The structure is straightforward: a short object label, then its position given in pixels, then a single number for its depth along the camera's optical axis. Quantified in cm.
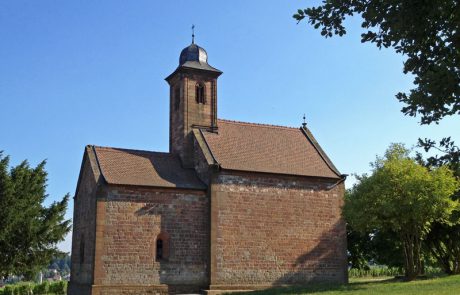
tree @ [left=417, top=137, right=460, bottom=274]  3084
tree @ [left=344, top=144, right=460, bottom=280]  2555
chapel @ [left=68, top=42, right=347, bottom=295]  2498
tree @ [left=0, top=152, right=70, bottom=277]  3297
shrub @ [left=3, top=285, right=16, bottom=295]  4200
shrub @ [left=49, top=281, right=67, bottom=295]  4316
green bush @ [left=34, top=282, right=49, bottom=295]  4328
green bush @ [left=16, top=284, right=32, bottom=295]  4272
